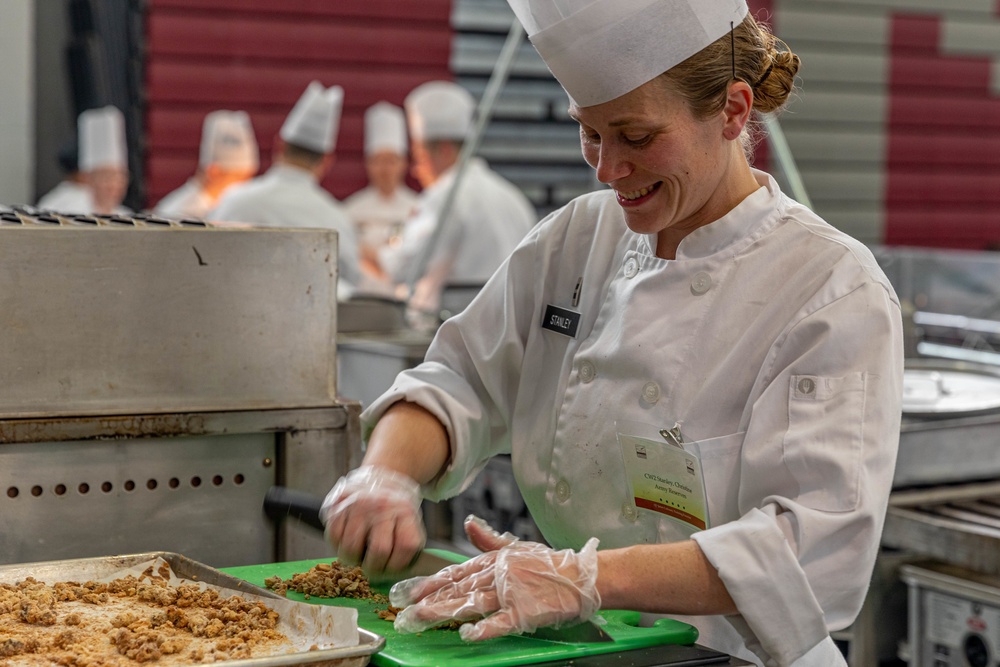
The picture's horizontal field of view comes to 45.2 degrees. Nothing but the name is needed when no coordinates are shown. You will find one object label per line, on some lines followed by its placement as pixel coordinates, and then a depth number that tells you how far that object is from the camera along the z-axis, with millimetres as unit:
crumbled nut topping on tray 1119
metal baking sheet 1310
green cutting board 1103
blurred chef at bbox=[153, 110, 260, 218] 5668
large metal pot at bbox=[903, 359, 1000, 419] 2328
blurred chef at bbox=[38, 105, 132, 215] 5949
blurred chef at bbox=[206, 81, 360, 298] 4992
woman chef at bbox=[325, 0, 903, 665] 1176
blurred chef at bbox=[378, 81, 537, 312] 4945
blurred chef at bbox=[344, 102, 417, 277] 6113
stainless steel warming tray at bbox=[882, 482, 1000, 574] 2035
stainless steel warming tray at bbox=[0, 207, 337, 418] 1501
